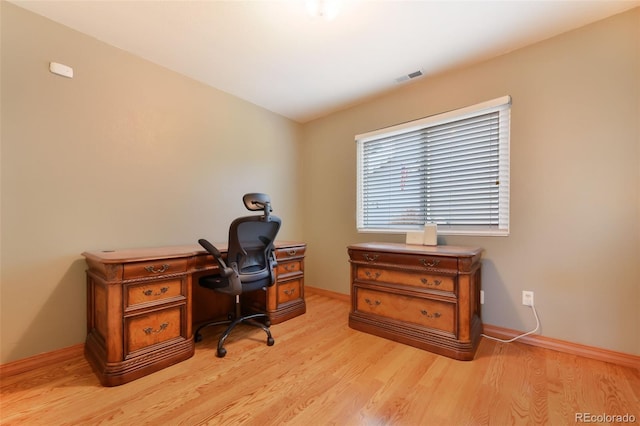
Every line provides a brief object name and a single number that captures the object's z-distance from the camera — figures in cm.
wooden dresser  194
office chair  201
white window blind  232
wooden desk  164
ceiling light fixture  168
